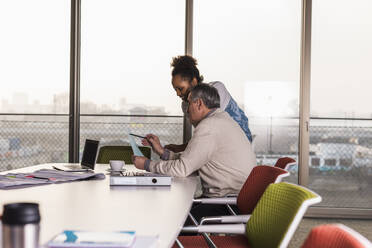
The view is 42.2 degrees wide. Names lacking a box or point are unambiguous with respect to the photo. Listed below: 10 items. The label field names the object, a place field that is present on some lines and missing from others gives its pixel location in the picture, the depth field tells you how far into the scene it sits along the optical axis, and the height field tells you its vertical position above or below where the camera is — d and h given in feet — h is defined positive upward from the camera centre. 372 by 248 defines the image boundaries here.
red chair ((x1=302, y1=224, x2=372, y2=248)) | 3.46 -0.91
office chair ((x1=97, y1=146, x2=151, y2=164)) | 14.16 -1.15
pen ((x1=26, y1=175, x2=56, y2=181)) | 8.94 -1.21
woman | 12.71 +0.86
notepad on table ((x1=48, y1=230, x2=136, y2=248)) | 3.91 -1.05
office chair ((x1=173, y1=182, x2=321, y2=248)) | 5.28 -1.26
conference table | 5.11 -1.22
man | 9.78 -0.79
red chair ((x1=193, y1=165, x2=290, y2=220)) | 8.27 -1.27
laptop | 10.94 -1.07
